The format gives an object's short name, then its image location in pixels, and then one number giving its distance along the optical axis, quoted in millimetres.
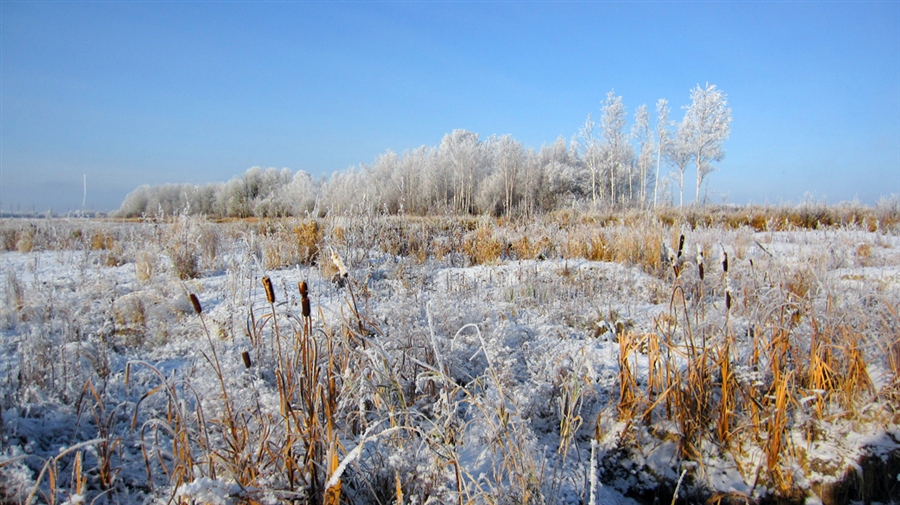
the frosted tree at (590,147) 28658
